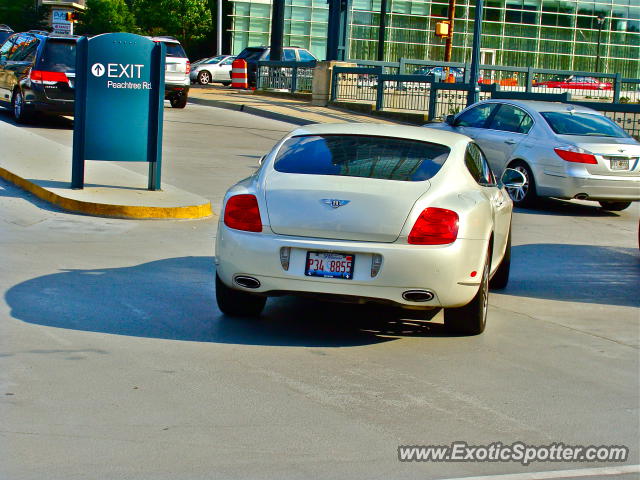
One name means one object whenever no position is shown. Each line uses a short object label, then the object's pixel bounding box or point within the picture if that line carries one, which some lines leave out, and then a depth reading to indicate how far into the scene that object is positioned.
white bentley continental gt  6.97
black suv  20.30
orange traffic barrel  40.12
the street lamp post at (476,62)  25.25
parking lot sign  12.48
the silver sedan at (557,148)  14.56
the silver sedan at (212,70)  46.25
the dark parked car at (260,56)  44.97
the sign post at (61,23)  39.03
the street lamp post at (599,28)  66.62
